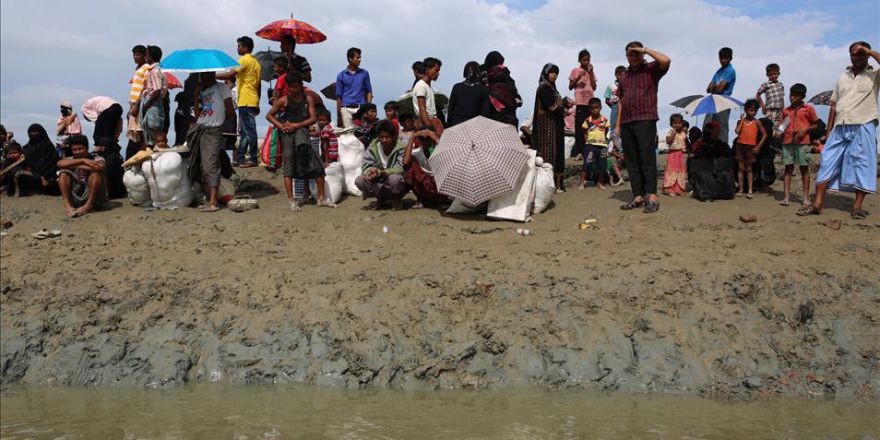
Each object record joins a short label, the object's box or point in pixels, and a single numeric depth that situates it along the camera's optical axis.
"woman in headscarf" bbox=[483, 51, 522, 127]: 8.76
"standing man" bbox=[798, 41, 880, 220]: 7.12
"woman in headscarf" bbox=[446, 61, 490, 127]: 8.58
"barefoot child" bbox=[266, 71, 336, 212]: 8.27
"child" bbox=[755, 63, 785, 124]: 9.46
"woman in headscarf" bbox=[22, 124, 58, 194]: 9.73
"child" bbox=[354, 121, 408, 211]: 8.07
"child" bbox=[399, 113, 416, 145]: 8.78
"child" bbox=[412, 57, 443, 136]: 8.58
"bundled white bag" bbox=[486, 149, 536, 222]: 7.57
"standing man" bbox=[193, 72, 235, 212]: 8.39
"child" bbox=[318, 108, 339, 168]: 9.02
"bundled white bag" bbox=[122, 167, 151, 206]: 8.66
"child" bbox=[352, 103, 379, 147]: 9.25
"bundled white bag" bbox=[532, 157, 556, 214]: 7.91
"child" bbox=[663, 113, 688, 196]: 8.91
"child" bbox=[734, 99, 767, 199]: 8.62
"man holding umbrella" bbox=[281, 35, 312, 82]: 9.81
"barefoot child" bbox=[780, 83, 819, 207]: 8.04
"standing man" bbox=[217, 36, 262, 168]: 9.65
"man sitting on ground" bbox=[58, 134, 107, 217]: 8.61
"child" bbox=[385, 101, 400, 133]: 9.48
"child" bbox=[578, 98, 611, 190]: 9.47
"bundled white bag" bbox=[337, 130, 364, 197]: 8.94
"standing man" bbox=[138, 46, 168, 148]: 9.12
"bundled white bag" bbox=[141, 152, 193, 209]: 8.51
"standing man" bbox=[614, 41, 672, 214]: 7.84
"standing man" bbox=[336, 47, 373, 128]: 10.02
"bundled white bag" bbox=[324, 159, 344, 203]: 8.62
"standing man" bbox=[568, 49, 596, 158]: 10.37
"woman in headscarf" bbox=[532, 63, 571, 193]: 8.91
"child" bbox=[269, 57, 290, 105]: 9.05
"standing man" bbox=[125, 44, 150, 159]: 9.27
